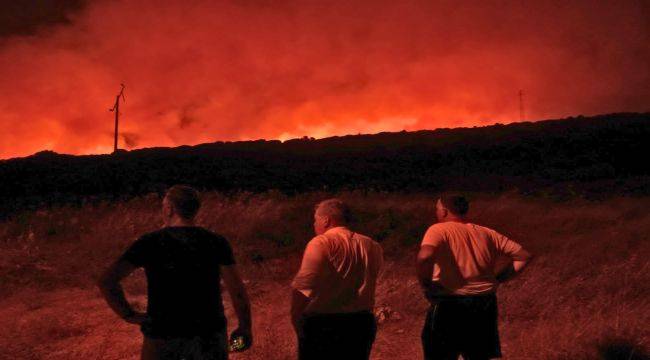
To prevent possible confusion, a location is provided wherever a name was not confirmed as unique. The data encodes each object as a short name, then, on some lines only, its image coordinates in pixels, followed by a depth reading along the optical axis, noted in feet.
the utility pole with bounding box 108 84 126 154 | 152.33
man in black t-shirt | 8.75
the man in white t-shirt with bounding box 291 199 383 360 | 10.25
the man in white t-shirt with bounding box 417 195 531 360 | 11.89
